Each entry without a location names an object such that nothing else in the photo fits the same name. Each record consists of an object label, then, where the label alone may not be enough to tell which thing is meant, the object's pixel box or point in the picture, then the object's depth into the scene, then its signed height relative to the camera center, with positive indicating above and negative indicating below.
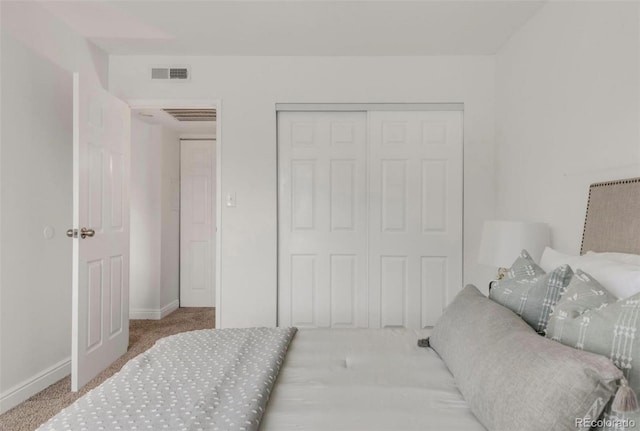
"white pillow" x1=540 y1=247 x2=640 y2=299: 1.35 -0.20
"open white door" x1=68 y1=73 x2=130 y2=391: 2.71 -0.15
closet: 3.63 -0.04
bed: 0.95 -0.54
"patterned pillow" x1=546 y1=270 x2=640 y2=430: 0.99 -0.29
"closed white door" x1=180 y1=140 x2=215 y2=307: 5.32 -0.25
